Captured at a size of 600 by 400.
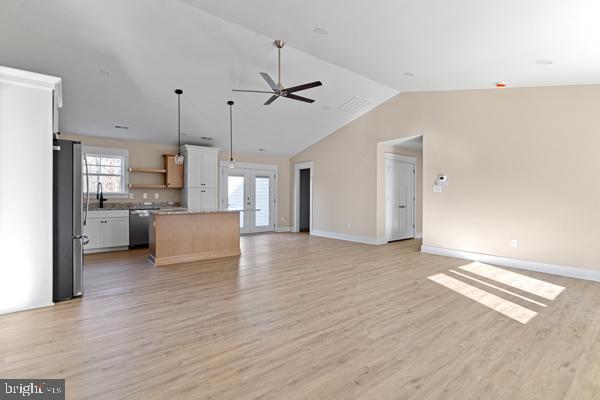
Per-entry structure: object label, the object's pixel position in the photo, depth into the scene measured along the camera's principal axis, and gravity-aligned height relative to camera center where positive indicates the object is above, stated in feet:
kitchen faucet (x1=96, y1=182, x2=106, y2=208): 21.58 +0.29
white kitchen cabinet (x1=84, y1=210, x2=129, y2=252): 20.17 -2.11
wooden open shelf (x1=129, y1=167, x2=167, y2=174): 23.13 +2.31
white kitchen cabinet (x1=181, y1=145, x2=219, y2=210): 24.67 +1.83
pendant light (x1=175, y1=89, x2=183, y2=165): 18.56 +5.66
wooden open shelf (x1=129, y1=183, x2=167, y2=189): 23.23 +1.04
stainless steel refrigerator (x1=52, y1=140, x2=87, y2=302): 11.05 -0.81
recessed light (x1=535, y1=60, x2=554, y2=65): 11.88 +5.55
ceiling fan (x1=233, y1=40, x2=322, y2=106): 13.89 +5.25
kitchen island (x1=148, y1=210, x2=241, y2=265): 16.90 -2.21
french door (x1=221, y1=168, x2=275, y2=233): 28.60 +0.30
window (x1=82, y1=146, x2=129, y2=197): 22.07 +2.26
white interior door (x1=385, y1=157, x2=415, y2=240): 24.66 +0.02
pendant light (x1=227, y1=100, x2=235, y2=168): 20.27 +5.91
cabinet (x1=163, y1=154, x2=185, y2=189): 24.58 +2.19
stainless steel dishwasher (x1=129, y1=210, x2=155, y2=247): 21.83 -2.13
